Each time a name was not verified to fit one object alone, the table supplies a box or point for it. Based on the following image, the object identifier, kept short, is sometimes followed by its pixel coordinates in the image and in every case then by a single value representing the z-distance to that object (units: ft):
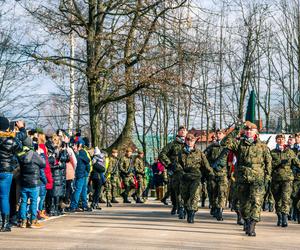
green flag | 73.82
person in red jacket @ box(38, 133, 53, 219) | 51.37
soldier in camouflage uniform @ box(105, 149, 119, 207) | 80.48
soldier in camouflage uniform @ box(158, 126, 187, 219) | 57.16
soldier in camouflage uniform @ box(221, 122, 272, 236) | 45.62
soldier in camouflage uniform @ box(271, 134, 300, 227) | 53.16
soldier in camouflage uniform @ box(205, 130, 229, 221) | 57.36
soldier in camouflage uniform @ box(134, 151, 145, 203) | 87.86
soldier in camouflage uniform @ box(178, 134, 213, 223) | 53.57
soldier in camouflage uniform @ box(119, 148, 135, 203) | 87.15
